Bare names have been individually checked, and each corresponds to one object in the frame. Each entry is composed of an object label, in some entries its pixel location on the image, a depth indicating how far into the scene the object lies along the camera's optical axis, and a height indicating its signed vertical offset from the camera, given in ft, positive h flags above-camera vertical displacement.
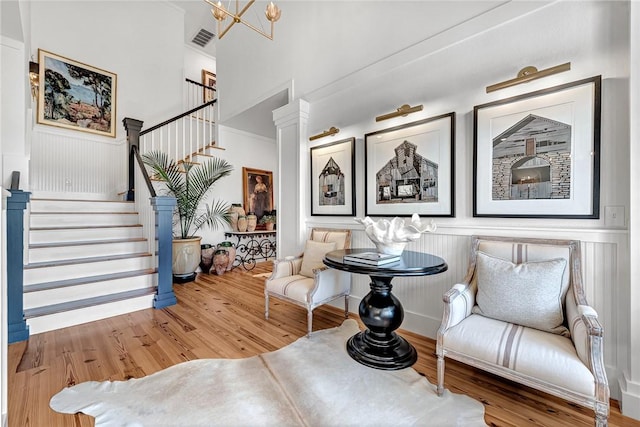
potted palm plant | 13.84 +0.86
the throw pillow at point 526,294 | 5.17 -1.62
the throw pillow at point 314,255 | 9.45 -1.52
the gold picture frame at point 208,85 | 20.94 +10.38
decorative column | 11.41 +1.64
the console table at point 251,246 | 17.48 -2.32
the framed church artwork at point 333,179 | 9.93 +1.31
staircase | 8.82 -2.00
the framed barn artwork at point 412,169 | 7.56 +1.34
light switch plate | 5.23 -0.06
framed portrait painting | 18.76 +1.56
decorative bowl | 6.51 -0.49
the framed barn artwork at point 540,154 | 5.55 +1.33
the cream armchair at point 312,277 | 8.21 -2.21
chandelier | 7.26 +5.42
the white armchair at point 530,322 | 4.10 -2.10
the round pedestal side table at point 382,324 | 6.42 -2.81
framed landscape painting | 14.60 +6.67
